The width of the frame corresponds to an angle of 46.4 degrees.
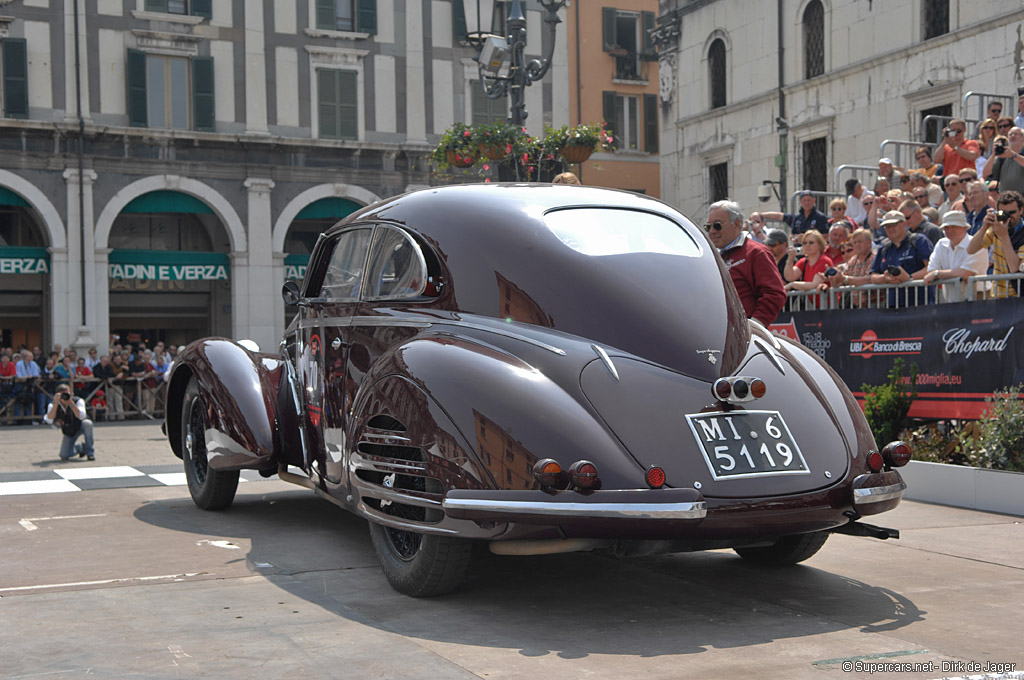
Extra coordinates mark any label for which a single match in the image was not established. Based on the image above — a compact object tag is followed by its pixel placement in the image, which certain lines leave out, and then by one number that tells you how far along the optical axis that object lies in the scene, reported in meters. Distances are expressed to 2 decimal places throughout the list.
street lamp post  14.82
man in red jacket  7.41
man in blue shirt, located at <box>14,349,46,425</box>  22.52
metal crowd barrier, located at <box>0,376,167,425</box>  22.44
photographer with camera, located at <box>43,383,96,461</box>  13.21
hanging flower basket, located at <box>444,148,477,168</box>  15.63
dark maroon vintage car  4.89
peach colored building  37.34
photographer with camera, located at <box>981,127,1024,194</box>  12.44
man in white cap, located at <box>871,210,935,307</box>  10.17
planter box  8.30
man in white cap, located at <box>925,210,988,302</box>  9.34
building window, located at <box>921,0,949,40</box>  22.78
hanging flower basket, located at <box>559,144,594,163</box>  15.46
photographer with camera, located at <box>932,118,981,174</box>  14.70
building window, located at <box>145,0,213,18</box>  30.66
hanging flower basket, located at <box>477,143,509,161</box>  15.24
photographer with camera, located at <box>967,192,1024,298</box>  9.31
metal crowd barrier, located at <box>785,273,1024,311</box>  8.95
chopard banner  8.80
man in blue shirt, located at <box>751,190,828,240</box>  14.31
